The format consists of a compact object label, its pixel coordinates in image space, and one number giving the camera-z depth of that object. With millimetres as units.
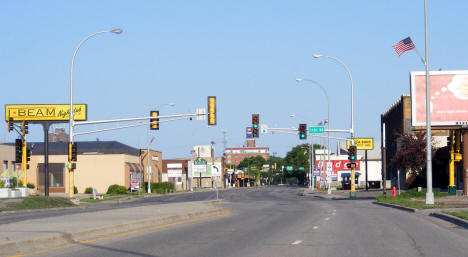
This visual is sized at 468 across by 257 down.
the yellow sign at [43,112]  86375
